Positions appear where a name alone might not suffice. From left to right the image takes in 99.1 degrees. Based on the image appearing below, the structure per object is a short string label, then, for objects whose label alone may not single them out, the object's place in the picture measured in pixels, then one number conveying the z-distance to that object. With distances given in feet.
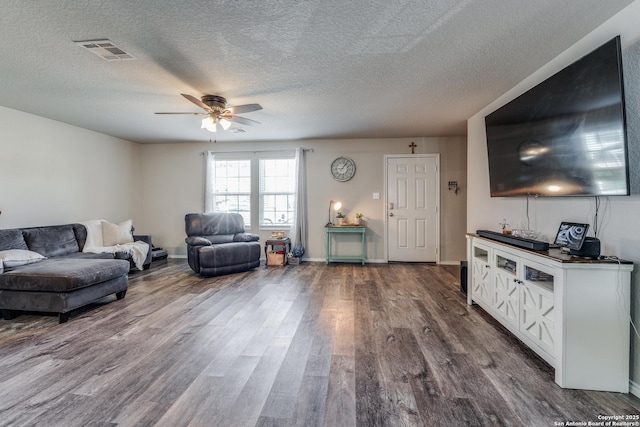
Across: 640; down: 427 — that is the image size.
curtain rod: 17.88
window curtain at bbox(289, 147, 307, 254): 17.54
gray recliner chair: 13.87
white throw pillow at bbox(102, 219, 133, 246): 14.75
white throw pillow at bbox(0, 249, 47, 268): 9.36
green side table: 16.66
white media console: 5.37
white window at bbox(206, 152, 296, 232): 18.33
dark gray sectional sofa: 8.61
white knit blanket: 13.53
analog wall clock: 17.62
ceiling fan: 9.67
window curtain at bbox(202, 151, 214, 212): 18.28
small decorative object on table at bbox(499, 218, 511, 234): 9.14
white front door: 16.87
